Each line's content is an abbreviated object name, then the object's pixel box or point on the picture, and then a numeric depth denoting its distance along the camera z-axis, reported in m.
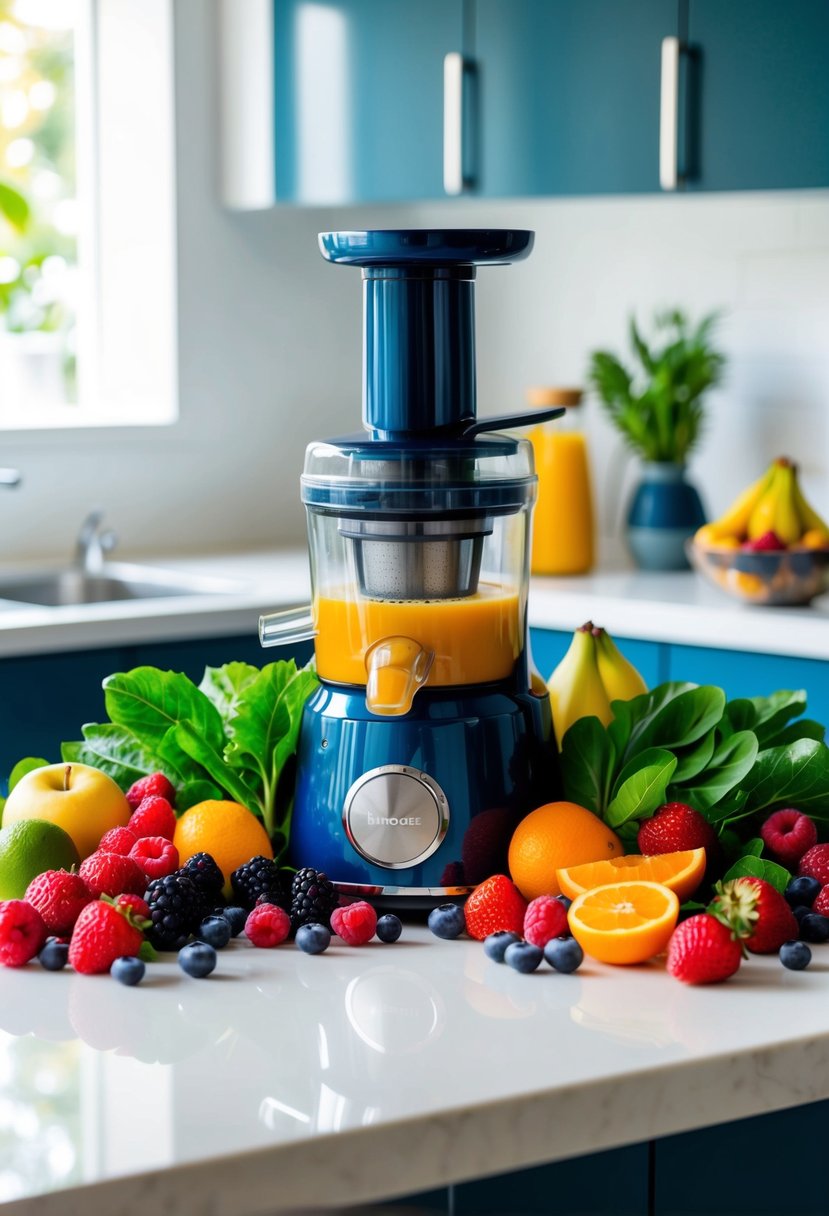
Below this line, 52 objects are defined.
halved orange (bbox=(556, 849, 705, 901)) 1.18
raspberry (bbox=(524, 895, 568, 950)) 1.15
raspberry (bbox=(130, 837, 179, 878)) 1.25
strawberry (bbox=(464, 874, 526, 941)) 1.20
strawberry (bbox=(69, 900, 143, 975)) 1.12
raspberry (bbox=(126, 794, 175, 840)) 1.31
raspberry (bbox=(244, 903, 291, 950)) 1.18
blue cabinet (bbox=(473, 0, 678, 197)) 2.82
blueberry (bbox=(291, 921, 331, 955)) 1.16
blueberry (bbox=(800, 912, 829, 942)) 1.18
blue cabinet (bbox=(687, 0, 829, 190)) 2.61
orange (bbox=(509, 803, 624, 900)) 1.23
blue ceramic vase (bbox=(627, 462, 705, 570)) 3.20
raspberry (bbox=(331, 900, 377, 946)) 1.19
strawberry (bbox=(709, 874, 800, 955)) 1.09
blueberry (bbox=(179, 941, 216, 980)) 1.11
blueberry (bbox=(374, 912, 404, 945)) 1.20
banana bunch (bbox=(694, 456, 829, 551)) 2.76
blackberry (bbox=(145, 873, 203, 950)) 1.16
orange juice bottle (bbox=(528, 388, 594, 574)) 3.15
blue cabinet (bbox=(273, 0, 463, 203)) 3.12
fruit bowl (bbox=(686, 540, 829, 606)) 2.71
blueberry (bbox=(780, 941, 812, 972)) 1.12
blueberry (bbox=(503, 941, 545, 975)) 1.12
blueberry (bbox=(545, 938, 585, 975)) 1.11
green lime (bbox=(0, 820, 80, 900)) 1.24
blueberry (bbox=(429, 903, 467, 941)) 1.21
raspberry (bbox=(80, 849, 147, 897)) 1.20
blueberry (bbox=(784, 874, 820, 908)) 1.21
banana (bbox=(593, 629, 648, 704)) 1.42
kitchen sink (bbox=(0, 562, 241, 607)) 3.25
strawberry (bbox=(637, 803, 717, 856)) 1.23
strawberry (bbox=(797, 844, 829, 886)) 1.23
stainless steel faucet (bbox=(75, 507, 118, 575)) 3.32
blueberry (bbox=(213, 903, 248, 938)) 1.20
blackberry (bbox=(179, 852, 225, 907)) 1.22
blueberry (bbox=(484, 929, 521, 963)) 1.15
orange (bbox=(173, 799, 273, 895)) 1.29
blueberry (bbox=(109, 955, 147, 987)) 1.10
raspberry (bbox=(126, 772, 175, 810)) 1.38
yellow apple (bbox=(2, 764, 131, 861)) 1.33
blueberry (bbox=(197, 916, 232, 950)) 1.17
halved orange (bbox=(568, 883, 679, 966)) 1.13
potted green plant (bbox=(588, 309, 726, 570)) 3.18
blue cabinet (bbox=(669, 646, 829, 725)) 2.52
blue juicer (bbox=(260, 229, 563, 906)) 1.26
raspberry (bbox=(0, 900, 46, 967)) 1.13
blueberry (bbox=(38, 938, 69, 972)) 1.13
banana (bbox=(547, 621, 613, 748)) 1.42
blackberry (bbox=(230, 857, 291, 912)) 1.23
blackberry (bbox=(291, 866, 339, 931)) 1.21
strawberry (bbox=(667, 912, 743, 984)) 1.08
